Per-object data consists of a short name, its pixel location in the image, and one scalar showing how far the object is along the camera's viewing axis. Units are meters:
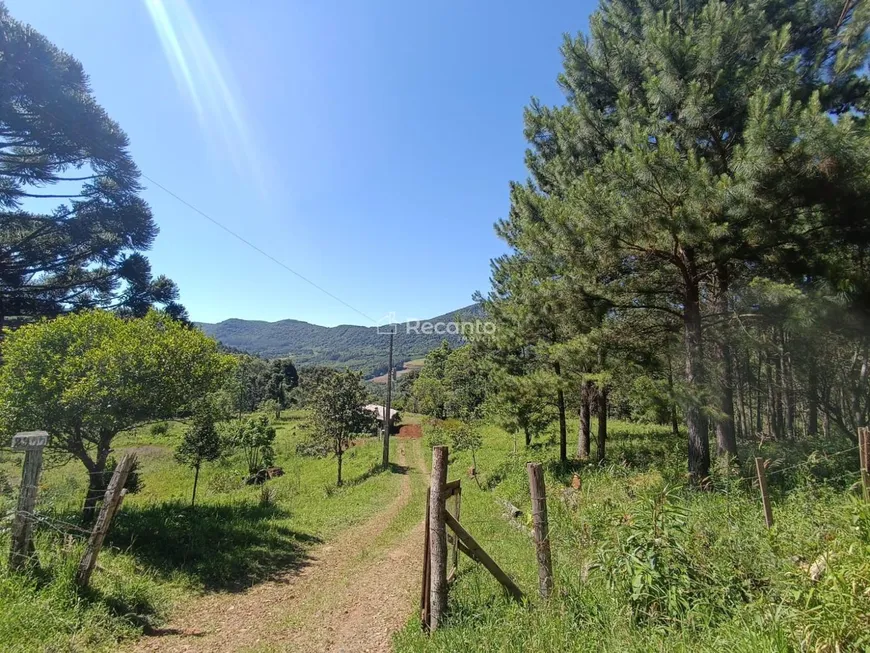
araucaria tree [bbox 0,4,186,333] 16.91
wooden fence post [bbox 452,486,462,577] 4.45
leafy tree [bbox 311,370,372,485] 17.28
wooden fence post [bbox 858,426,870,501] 3.36
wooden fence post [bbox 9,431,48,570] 4.60
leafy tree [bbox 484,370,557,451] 11.40
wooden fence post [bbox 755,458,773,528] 4.03
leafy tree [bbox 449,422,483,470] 17.08
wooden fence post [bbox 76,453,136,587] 4.70
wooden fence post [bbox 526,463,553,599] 3.80
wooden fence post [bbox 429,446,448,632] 3.89
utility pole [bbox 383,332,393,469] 19.83
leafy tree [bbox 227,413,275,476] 22.83
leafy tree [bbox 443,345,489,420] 27.07
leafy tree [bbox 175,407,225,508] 14.68
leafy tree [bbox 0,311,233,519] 7.45
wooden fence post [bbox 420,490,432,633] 4.02
